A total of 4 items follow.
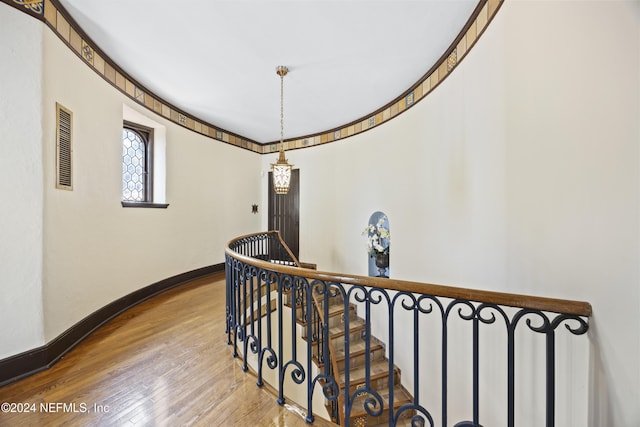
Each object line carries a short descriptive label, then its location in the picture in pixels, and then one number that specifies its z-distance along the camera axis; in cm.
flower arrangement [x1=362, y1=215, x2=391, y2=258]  387
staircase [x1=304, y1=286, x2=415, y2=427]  330
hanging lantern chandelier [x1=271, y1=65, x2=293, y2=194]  317
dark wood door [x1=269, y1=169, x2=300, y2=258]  573
